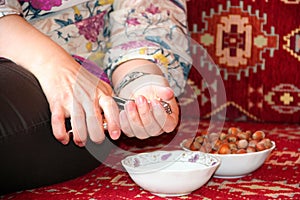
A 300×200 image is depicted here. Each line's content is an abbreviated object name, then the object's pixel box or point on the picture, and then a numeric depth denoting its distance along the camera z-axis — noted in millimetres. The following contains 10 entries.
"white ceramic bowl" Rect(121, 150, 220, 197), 987
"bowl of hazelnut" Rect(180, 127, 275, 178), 1065
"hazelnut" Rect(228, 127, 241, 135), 1152
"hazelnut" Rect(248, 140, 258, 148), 1100
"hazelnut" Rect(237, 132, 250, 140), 1124
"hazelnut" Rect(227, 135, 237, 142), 1122
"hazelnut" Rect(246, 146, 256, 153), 1087
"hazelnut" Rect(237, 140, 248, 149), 1101
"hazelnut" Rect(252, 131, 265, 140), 1127
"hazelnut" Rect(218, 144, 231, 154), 1086
